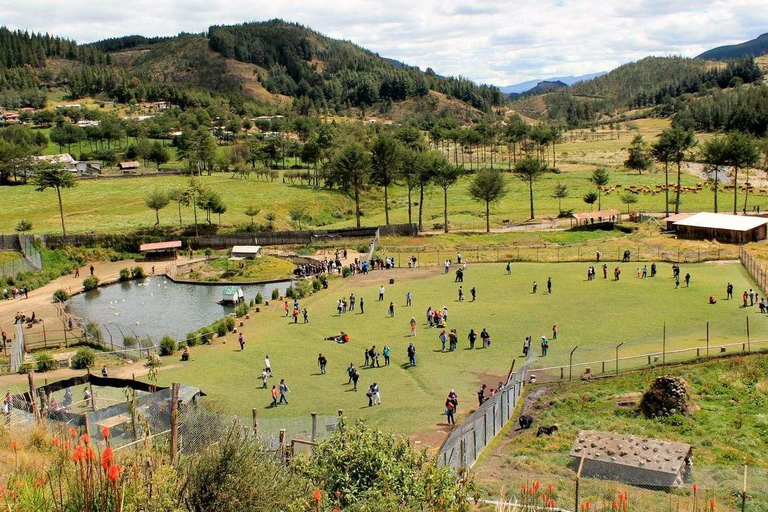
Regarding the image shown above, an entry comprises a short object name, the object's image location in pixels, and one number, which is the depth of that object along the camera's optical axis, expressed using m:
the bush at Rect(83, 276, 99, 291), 58.28
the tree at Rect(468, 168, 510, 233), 79.31
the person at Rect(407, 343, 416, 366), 34.75
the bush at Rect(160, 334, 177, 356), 39.25
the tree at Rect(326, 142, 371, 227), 82.06
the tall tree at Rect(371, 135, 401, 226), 82.46
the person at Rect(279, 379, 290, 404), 30.73
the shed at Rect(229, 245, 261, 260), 66.09
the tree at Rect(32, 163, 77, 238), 74.00
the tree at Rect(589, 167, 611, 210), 91.44
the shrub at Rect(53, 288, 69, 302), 54.00
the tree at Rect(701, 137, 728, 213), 78.81
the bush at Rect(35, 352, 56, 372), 36.75
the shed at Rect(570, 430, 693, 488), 20.20
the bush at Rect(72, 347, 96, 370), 37.06
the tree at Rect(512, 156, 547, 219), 88.25
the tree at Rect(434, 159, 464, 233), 83.06
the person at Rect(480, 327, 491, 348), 37.09
